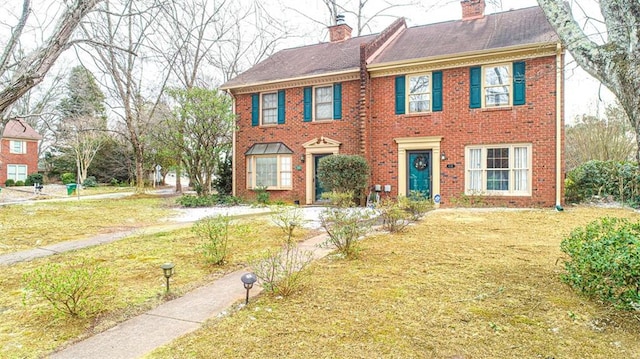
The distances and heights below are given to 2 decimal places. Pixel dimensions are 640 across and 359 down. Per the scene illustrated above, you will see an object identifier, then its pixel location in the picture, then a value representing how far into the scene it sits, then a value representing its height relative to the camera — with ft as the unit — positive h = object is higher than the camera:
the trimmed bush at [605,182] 39.55 -0.40
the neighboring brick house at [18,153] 99.86 +6.87
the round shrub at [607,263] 9.34 -2.24
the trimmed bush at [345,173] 41.88 +0.63
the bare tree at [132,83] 64.80 +17.52
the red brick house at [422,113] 38.68 +7.54
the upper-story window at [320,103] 47.65 +9.57
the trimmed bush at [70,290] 10.36 -3.04
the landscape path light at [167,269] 12.40 -2.92
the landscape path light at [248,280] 11.40 -3.02
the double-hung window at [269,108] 51.65 +9.50
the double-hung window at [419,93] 43.21 +9.72
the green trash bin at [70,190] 70.38 -2.01
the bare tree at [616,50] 10.14 +3.64
